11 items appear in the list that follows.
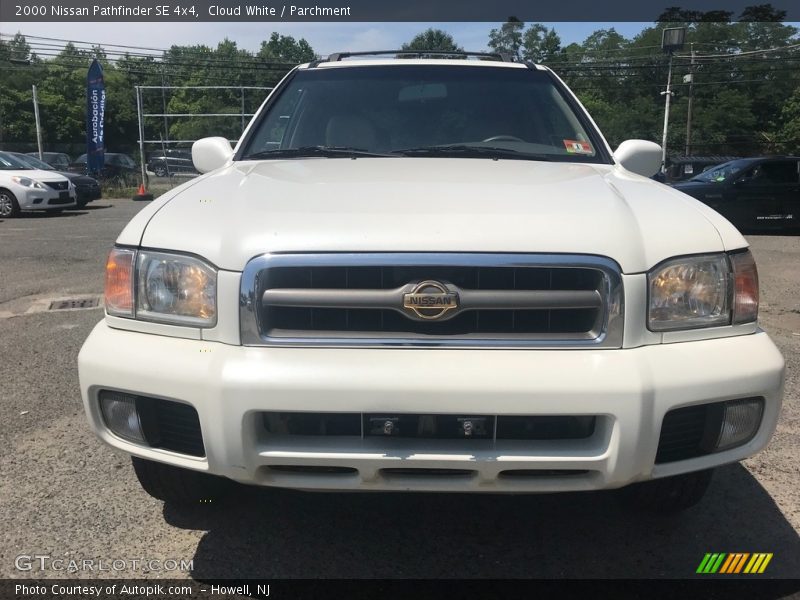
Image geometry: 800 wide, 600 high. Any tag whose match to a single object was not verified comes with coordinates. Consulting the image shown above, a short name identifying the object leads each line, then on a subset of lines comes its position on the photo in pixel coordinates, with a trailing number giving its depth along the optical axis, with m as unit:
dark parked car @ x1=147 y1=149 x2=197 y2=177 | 23.47
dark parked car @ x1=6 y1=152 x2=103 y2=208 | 16.59
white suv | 1.92
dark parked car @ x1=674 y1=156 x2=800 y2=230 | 12.77
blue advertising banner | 21.42
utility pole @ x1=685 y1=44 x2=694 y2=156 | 49.59
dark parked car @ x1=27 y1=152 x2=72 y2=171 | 28.66
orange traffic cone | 22.27
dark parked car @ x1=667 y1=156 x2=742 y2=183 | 17.33
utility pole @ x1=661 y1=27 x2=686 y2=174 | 36.06
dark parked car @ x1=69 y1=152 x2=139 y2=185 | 27.90
